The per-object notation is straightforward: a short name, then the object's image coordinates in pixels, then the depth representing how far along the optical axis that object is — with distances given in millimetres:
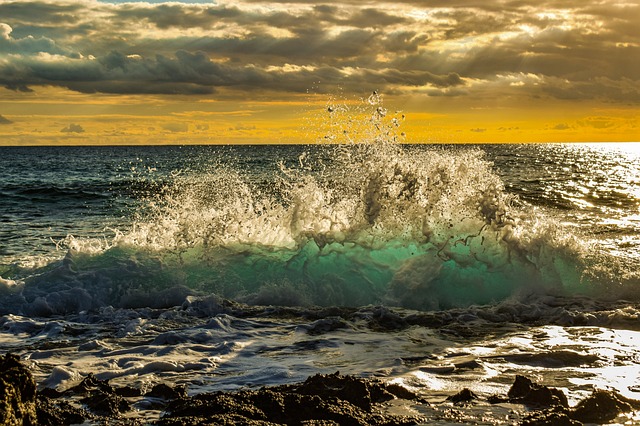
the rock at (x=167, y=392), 5910
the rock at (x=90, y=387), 5965
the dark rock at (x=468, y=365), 6778
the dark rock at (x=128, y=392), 5969
